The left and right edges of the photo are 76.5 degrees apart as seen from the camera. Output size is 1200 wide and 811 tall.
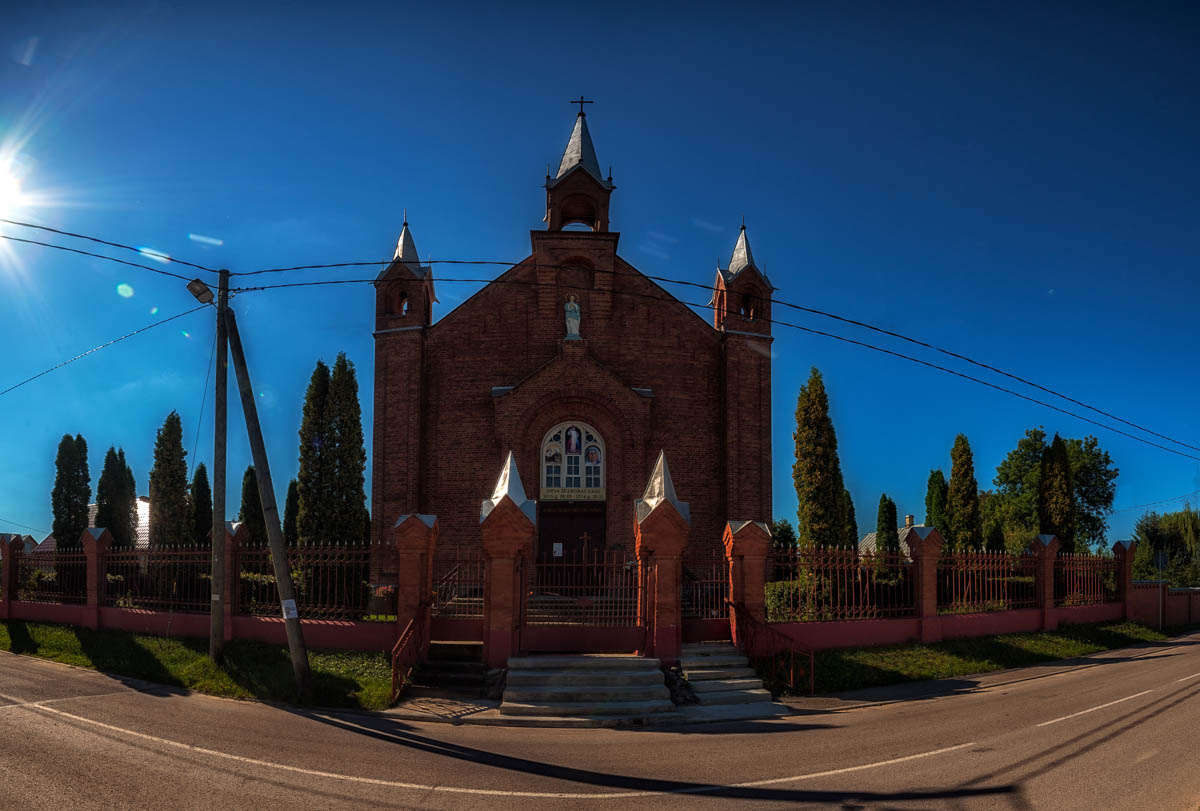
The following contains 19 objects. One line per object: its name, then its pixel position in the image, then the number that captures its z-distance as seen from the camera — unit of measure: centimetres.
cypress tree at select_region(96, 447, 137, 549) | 2812
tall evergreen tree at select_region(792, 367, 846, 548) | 1994
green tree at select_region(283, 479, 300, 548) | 2713
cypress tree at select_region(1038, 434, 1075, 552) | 2325
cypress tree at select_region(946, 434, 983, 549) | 2723
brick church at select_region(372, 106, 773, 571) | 2075
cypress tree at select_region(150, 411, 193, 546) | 2450
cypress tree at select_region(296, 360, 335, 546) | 1878
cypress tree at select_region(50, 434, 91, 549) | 2791
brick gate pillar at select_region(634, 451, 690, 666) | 1222
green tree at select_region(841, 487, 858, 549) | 2101
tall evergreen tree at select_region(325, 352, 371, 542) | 1892
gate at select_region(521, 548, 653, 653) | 1259
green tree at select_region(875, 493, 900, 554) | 3678
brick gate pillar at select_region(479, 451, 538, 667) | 1187
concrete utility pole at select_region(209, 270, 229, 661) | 1247
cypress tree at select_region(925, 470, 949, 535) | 3759
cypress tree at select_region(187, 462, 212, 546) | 2820
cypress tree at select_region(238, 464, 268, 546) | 2746
